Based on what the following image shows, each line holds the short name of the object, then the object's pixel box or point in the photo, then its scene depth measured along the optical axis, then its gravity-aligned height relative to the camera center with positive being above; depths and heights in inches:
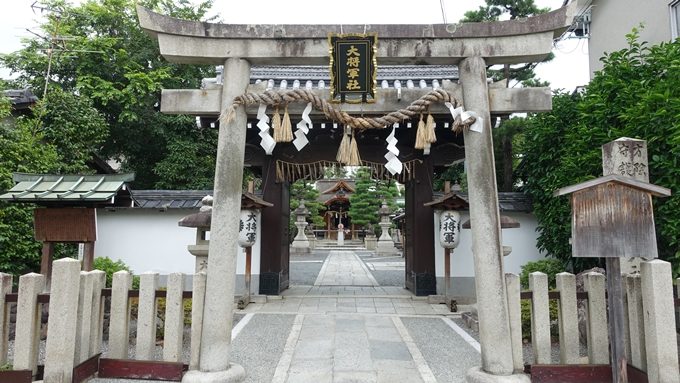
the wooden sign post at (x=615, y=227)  147.0 +3.7
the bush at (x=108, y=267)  297.7 -22.0
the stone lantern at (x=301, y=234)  1123.9 +8.3
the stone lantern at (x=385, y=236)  1142.8 +3.9
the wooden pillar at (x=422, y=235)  396.2 +2.3
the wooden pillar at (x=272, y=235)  394.9 +2.4
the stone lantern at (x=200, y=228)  289.9 +7.0
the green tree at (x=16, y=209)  326.6 +23.6
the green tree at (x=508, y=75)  506.5 +223.9
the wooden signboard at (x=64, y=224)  260.1 +8.4
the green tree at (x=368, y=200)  1352.1 +127.9
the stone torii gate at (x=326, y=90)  169.5 +71.3
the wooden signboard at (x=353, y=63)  177.3 +77.1
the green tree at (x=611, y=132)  219.6 +70.4
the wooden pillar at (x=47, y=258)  258.1 -13.2
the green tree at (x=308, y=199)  1286.9 +125.9
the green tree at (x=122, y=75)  673.0 +286.3
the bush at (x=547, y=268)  310.8 -24.5
